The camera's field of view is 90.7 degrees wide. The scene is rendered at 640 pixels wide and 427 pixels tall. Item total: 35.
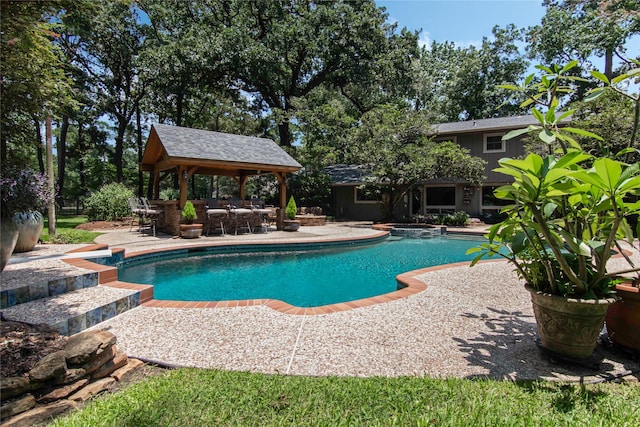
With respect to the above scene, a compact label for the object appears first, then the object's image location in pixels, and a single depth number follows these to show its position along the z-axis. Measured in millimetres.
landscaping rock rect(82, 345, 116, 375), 2344
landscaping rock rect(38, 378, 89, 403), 2070
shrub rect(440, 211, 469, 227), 15469
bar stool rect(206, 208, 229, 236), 11498
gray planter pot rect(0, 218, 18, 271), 4078
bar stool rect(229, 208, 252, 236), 12031
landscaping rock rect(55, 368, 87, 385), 2186
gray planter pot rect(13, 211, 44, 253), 6150
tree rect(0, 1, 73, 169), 3186
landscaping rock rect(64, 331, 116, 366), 2300
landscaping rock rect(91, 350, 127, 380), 2416
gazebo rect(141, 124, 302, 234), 11023
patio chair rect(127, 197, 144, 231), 11290
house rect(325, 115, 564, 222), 17219
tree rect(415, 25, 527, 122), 26812
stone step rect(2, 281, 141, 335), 3316
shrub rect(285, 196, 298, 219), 13407
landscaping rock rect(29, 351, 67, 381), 2076
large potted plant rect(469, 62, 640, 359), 2082
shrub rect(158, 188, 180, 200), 19850
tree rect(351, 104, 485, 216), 14680
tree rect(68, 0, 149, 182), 19172
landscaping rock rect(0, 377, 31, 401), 1921
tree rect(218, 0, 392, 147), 18750
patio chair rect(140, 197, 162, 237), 11102
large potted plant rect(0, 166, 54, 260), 3920
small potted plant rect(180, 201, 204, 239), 10508
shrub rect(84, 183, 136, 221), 14320
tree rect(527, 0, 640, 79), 19062
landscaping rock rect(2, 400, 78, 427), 1868
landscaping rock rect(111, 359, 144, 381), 2480
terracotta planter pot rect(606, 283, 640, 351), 2652
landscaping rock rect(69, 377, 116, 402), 2189
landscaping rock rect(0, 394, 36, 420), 1858
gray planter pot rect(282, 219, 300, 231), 13438
